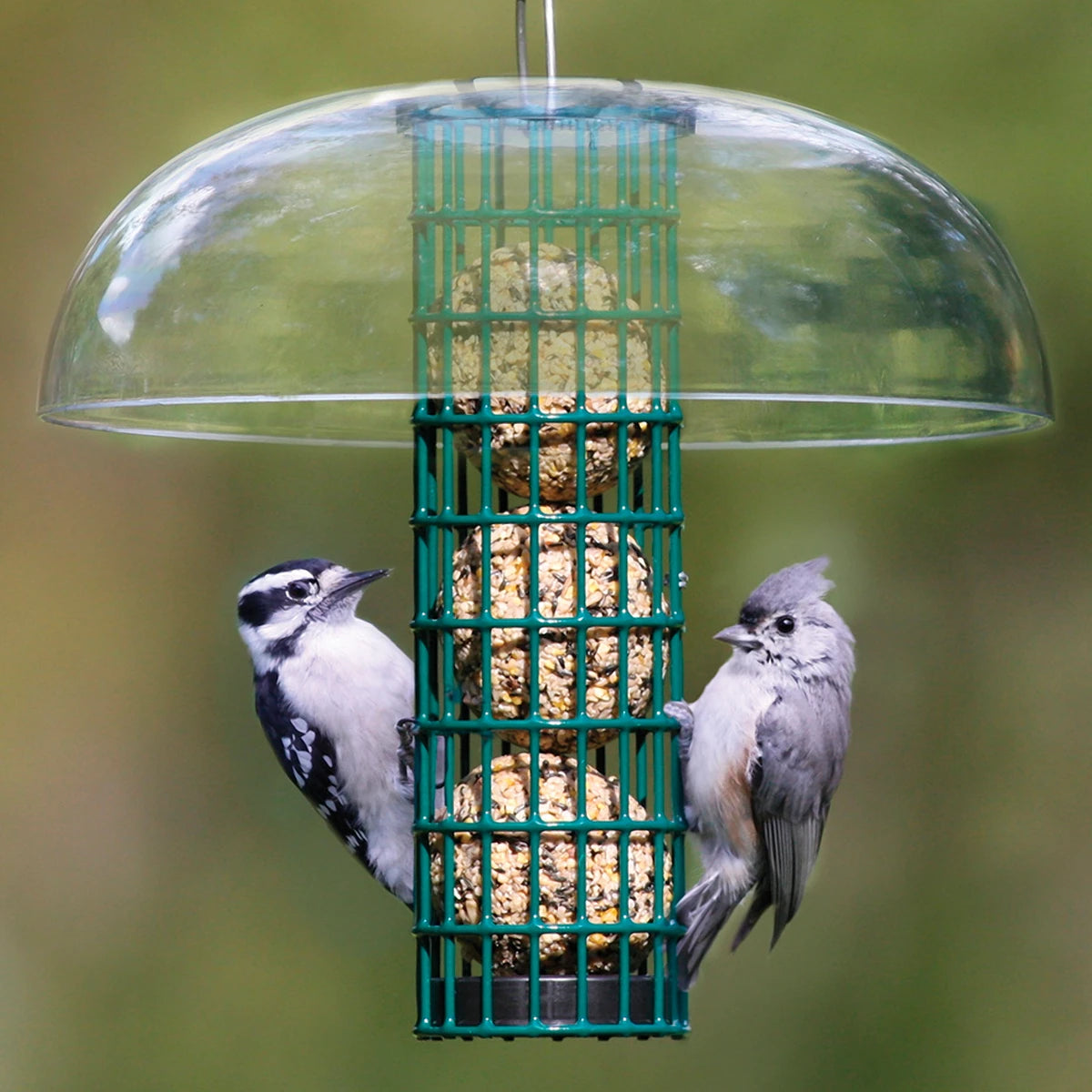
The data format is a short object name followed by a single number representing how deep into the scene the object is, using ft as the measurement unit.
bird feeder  21.54
